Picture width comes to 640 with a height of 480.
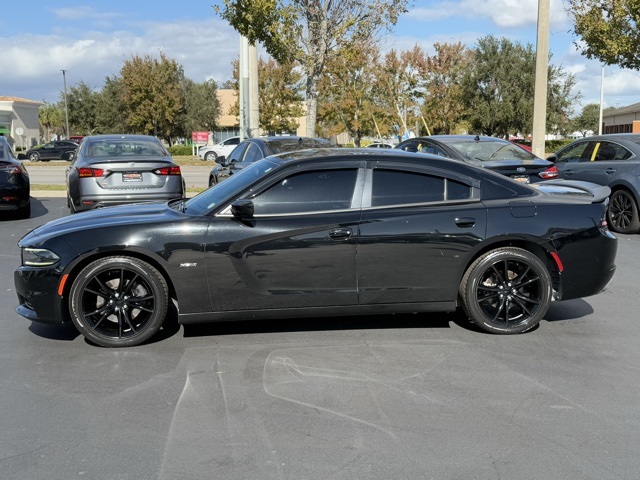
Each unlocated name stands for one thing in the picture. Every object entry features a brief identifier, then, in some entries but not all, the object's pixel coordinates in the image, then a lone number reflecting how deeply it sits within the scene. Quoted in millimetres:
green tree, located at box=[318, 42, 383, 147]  44806
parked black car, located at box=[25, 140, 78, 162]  48375
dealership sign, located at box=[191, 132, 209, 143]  42562
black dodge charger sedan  5516
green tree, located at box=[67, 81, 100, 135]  71188
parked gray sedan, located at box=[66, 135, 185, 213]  10836
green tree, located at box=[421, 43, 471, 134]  45844
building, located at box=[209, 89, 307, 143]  67375
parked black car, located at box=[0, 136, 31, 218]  12570
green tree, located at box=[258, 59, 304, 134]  51188
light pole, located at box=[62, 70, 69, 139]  64356
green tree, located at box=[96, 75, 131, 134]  64250
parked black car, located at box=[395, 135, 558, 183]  11195
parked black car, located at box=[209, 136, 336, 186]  11977
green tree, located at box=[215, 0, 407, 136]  17188
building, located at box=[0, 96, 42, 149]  75562
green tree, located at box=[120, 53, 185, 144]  53281
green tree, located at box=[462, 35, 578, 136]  44281
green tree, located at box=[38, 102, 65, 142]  98762
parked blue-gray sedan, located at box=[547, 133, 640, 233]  11516
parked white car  40094
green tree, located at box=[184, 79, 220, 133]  60031
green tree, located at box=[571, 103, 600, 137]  81538
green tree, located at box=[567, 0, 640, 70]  21141
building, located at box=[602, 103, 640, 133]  53175
